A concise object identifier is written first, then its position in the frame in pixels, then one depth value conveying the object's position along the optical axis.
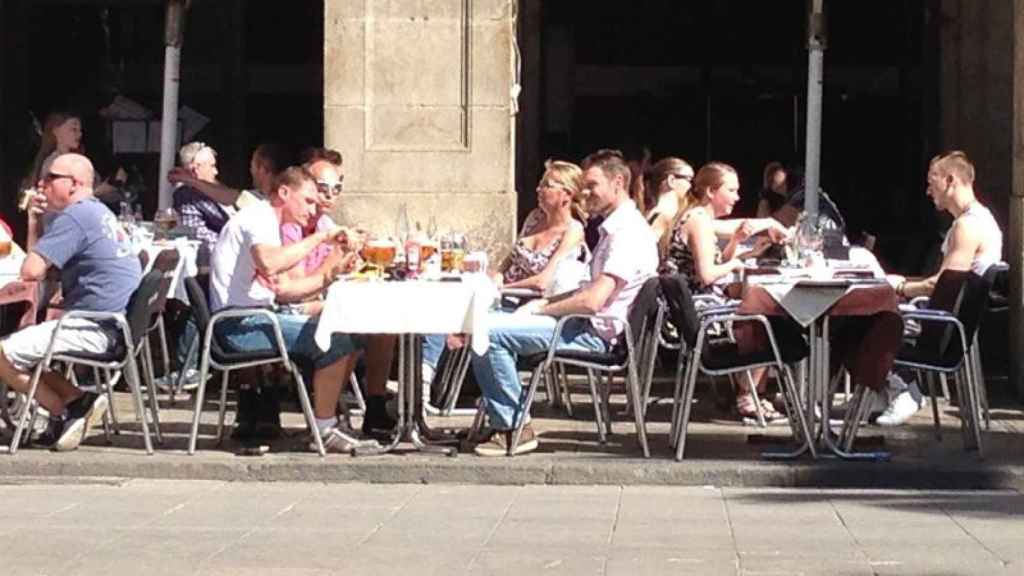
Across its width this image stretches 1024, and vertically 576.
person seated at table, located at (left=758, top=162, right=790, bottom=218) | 16.42
